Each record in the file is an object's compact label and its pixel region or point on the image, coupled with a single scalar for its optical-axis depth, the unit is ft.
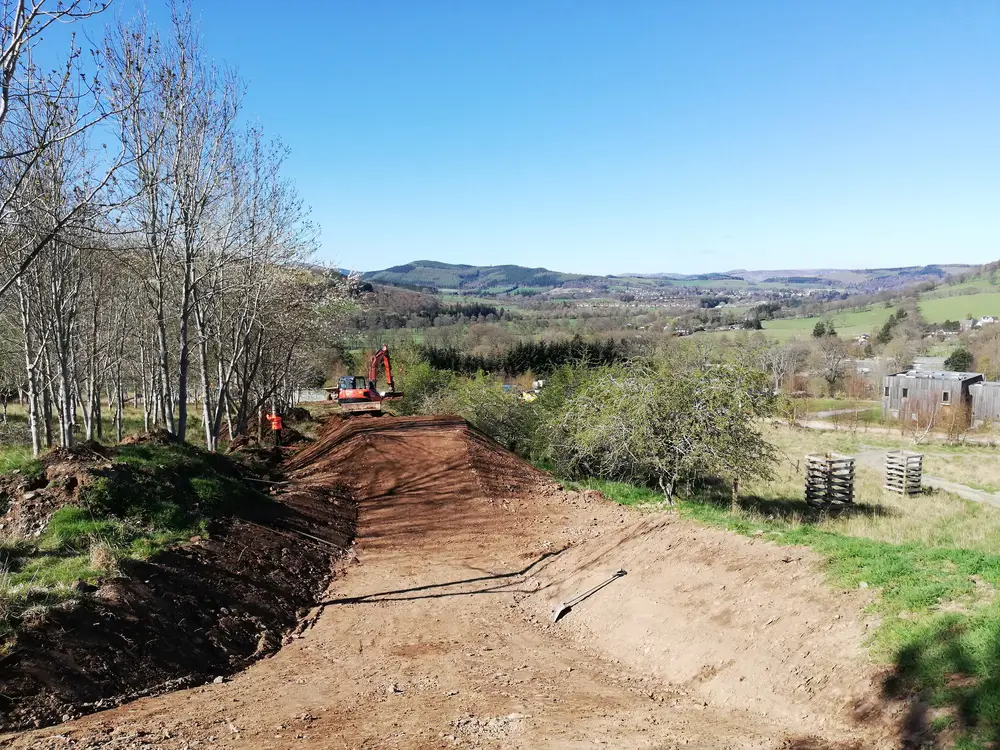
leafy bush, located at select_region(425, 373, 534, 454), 71.41
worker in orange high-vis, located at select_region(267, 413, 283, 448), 71.45
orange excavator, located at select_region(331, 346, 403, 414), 83.97
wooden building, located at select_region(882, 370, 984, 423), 139.23
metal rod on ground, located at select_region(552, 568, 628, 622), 27.04
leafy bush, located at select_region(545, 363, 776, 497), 44.09
